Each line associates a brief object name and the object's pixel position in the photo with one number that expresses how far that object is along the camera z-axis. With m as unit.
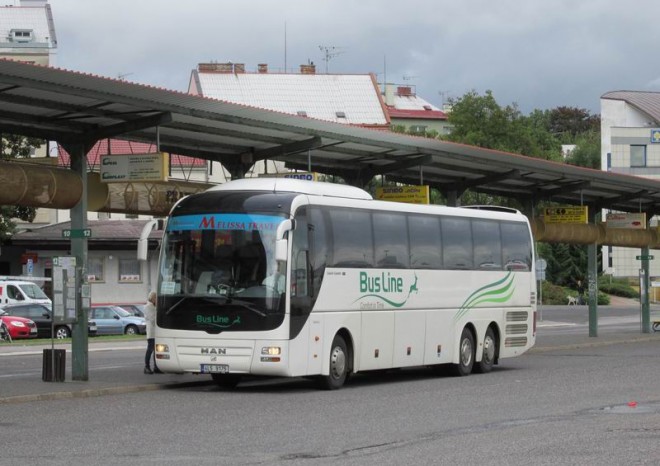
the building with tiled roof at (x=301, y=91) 101.44
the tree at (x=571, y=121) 141.88
